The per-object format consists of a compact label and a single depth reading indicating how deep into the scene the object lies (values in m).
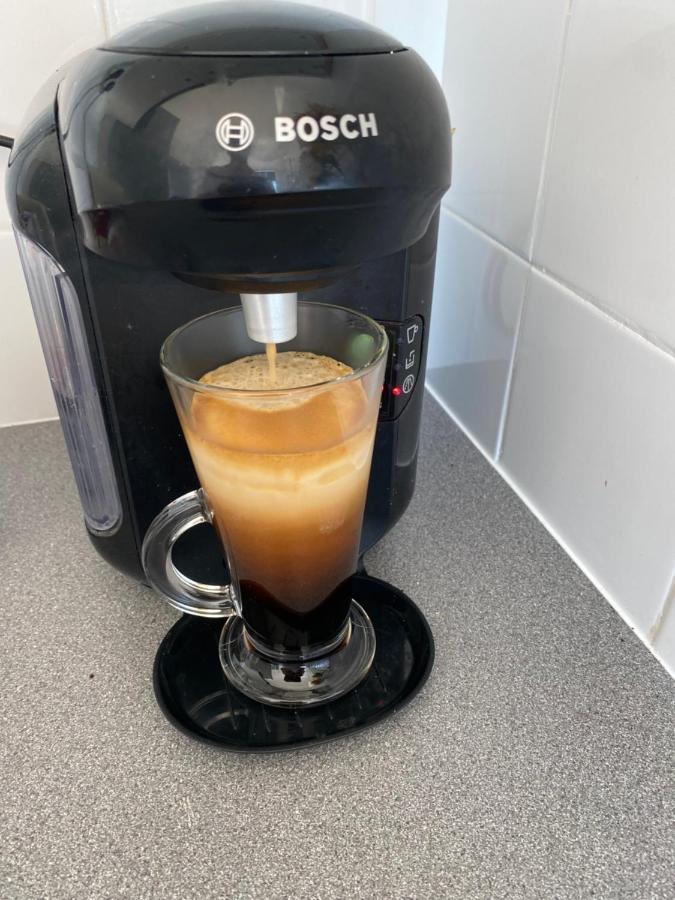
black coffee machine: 0.25
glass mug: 0.35
